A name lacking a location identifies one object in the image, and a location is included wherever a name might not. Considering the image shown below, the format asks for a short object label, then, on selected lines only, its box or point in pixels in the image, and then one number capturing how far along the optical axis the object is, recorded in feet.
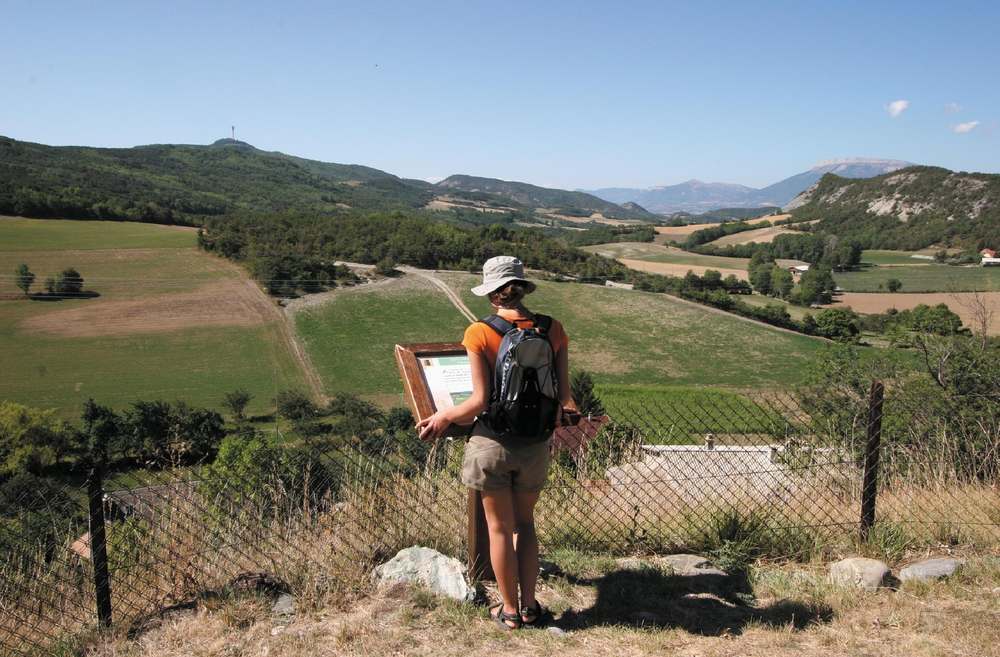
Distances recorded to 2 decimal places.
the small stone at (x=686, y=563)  13.62
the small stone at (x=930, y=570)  12.87
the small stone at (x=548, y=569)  12.85
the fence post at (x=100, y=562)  10.63
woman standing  9.75
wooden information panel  10.41
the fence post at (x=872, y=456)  13.96
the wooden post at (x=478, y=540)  12.10
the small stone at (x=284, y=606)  11.38
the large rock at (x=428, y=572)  11.70
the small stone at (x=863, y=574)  12.59
